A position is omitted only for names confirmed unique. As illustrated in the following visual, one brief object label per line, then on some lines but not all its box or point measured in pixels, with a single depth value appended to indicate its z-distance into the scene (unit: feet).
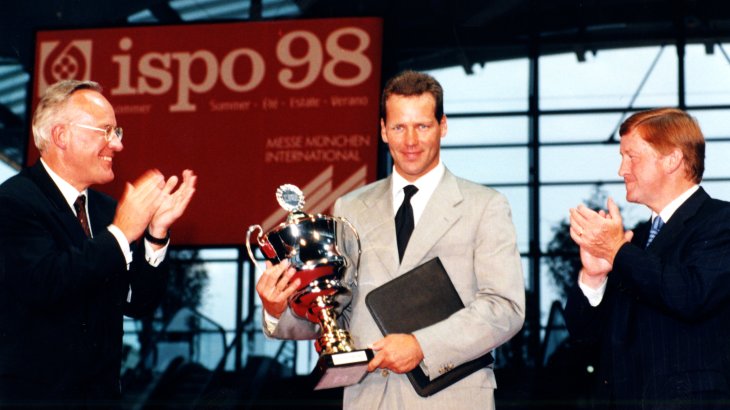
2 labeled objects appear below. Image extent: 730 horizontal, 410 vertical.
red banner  26.63
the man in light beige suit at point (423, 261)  9.25
